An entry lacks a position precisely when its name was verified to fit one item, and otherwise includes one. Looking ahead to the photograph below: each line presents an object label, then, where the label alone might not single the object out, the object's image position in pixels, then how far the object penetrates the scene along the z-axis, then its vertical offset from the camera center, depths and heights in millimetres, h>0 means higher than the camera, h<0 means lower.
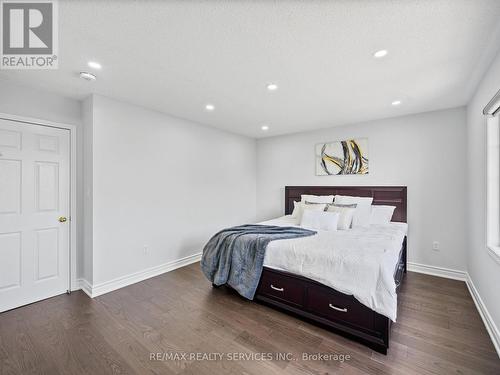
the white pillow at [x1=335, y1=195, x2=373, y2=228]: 3488 -351
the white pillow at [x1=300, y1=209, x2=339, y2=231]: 3305 -493
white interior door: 2479 -286
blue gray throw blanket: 2549 -813
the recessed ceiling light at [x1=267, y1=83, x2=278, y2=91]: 2619 +1184
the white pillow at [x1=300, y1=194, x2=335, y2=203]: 4119 -212
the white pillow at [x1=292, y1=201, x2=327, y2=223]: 3812 -350
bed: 1837 -853
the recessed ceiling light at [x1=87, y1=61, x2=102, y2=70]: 2144 +1179
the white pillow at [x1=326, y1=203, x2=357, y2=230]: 3365 -392
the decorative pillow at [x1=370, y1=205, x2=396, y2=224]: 3488 -427
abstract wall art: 4039 +553
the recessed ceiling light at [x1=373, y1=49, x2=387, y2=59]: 1935 +1155
